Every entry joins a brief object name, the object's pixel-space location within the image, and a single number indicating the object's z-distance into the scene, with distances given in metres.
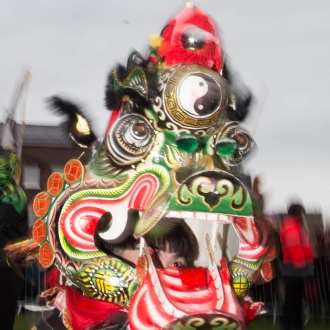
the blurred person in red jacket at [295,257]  3.89
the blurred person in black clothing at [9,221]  3.05
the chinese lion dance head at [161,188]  2.28
